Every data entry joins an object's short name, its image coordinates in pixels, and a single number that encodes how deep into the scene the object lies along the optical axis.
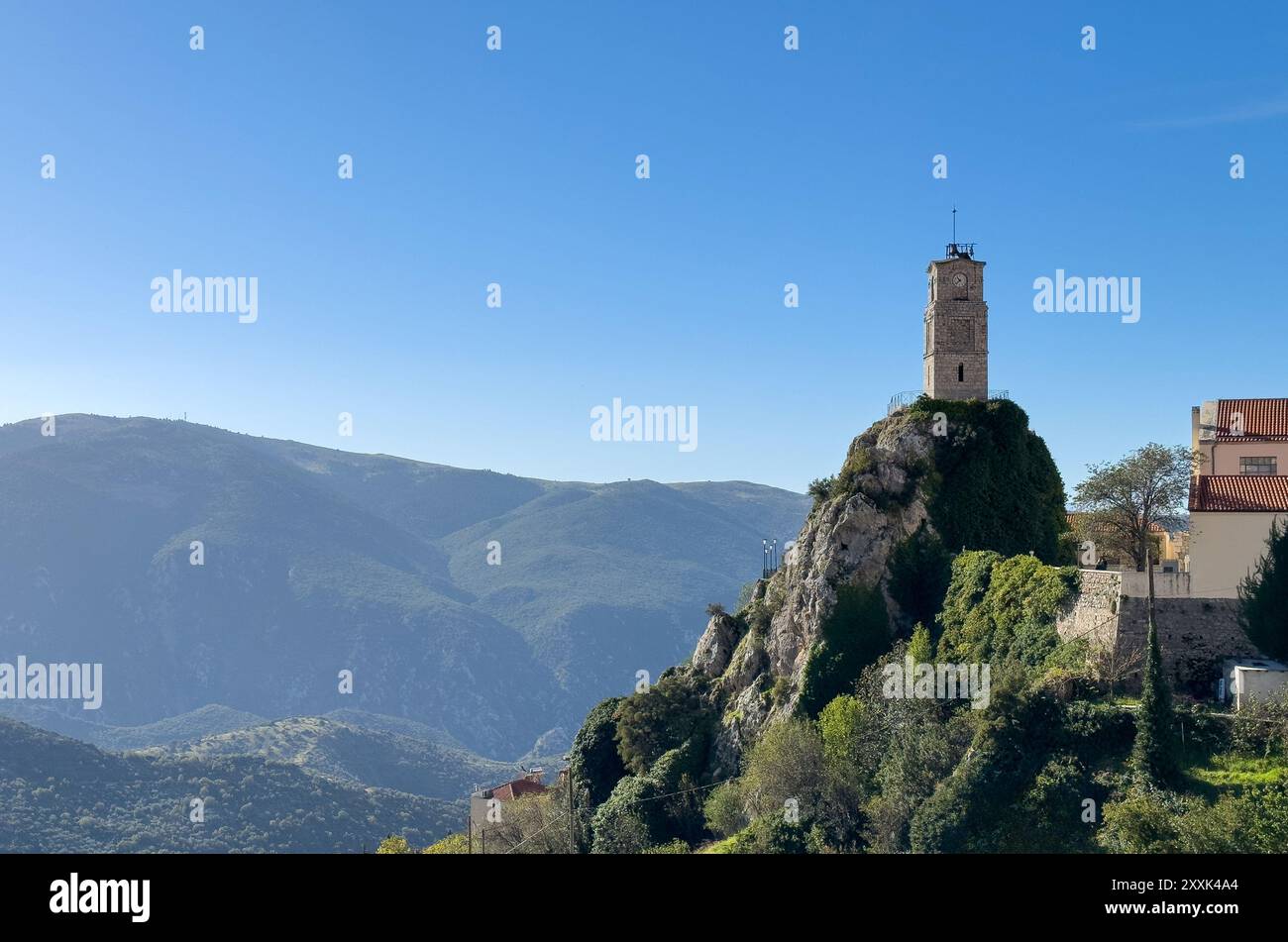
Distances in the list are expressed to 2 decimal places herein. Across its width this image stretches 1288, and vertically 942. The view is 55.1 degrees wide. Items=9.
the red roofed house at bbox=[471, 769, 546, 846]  80.56
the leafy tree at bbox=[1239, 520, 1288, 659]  45.31
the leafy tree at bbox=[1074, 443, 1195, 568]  60.16
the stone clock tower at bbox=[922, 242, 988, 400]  68.56
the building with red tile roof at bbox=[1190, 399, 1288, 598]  50.12
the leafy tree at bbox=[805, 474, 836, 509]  69.88
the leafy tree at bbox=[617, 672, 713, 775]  68.94
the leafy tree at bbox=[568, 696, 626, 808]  70.94
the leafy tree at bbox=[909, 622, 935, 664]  57.81
